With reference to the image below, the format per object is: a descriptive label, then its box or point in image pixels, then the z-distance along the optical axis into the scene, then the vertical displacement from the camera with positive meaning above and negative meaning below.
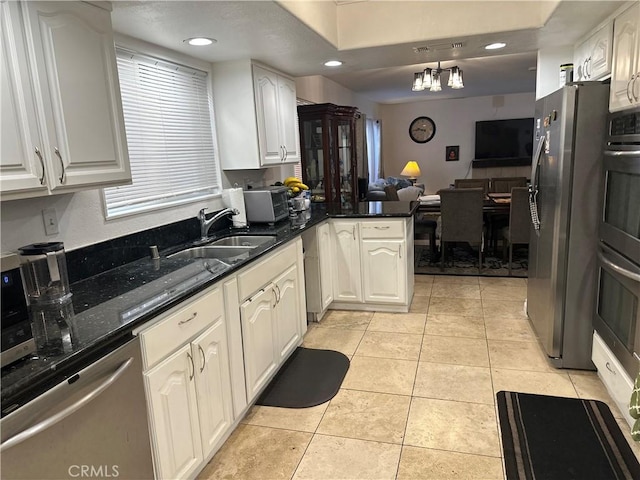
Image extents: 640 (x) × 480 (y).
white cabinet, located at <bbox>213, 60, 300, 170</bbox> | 3.32 +0.34
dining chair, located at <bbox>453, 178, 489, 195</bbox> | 6.96 -0.52
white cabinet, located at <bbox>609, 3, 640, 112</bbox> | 2.09 +0.38
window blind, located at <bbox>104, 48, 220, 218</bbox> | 2.56 +0.18
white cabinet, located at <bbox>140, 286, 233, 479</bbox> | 1.68 -0.89
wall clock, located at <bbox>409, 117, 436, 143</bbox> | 10.00 +0.47
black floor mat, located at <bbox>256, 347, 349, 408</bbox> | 2.63 -1.37
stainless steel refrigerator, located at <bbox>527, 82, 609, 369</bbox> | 2.54 -0.41
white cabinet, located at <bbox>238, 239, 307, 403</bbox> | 2.40 -0.90
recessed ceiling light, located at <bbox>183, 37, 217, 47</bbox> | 2.66 +0.71
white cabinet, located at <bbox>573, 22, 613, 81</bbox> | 2.55 +0.53
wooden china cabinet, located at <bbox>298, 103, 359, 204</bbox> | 5.27 +0.09
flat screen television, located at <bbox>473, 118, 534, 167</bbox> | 9.24 +0.10
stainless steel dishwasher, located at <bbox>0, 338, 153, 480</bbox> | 1.17 -0.74
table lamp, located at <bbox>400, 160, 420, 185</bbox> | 9.46 -0.40
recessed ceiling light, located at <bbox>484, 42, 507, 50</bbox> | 3.27 +0.73
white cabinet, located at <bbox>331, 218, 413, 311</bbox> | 3.76 -0.91
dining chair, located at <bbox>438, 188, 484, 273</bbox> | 4.86 -0.71
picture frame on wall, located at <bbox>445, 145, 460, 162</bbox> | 9.88 -0.07
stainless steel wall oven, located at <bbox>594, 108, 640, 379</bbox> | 2.13 -0.52
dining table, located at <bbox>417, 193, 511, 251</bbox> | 5.24 -0.73
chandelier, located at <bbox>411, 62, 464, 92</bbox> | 5.56 +0.87
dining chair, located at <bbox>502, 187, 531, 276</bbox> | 4.62 -0.74
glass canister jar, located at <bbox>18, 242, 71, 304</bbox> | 1.67 -0.39
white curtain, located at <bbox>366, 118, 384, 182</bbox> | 9.04 +0.10
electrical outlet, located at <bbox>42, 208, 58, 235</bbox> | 2.00 -0.22
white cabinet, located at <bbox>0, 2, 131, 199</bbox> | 1.55 +0.25
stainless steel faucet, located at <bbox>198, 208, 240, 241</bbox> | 3.04 -0.40
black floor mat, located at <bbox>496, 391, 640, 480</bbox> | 1.98 -1.40
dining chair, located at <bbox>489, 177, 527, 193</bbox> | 6.98 -0.56
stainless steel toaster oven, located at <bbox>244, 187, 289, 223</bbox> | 3.45 -0.34
